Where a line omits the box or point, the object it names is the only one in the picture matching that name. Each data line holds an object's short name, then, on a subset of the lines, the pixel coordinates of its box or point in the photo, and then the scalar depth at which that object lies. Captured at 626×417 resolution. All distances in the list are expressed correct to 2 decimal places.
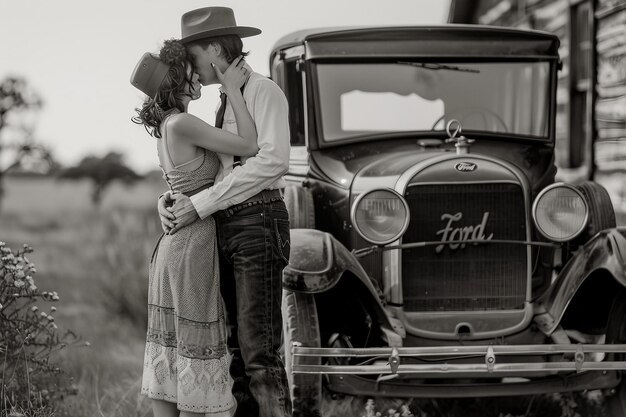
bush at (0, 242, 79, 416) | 7.59
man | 6.52
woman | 6.50
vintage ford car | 7.90
